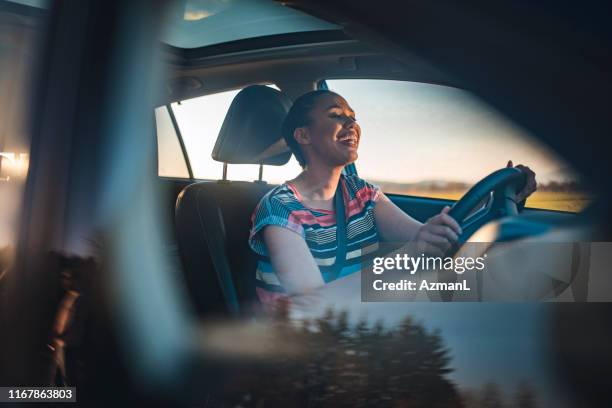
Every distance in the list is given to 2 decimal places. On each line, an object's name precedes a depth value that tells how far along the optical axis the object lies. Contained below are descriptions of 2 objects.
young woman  1.28
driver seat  1.47
